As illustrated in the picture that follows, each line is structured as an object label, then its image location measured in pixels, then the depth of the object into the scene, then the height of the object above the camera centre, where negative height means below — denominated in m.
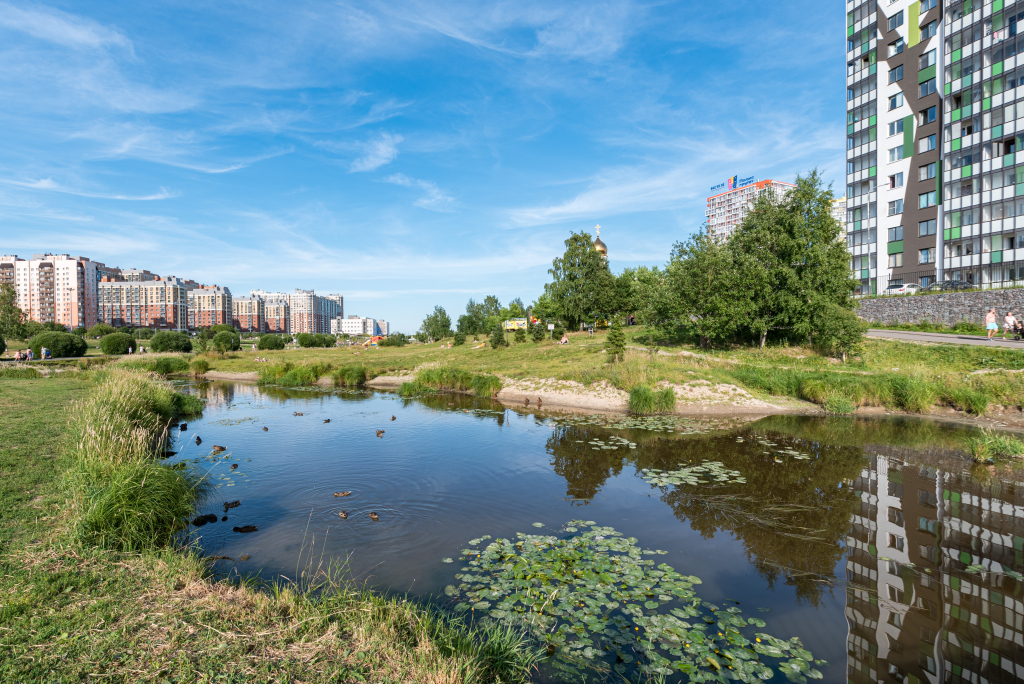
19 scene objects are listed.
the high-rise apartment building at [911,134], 48.75 +22.44
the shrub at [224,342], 60.00 -0.57
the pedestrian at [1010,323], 30.85 +0.64
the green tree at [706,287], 31.95 +3.36
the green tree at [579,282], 55.75 +6.39
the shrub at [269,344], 72.70 -0.96
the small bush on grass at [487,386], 29.97 -3.15
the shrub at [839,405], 21.77 -3.26
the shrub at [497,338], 46.19 -0.17
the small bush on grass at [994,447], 14.19 -3.48
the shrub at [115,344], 52.28 -0.58
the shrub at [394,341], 82.09 -0.75
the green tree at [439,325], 87.94 +2.21
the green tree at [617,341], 30.80 -0.36
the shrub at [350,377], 36.62 -3.09
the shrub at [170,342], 57.50 -0.50
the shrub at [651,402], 23.02 -3.24
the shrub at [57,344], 46.88 -0.47
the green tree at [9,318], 60.22 +2.71
